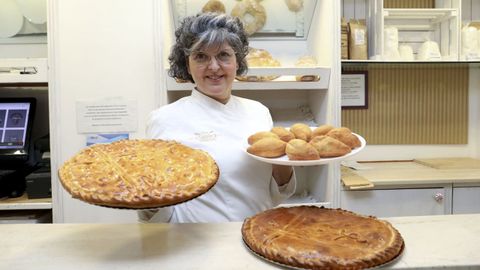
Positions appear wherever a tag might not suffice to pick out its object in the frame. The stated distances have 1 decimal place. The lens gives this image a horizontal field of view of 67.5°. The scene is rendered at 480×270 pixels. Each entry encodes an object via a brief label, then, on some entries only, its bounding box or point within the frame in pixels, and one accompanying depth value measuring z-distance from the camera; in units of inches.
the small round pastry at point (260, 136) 38.4
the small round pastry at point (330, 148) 34.8
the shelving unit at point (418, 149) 79.8
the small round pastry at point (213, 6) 83.2
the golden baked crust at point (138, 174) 27.6
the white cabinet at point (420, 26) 88.9
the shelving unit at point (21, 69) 72.9
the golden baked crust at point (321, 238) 25.9
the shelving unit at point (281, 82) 75.2
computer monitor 78.6
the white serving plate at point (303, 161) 33.7
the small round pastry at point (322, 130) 38.9
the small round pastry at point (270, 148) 36.4
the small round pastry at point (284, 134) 38.8
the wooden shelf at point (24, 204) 72.2
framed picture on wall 101.0
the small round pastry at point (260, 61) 77.7
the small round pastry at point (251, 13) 85.4
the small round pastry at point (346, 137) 36.7
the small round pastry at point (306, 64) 78.2
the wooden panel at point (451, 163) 91.5
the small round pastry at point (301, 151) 34.3
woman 47.7
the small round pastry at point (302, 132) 38.6
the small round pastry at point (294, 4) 86.7
